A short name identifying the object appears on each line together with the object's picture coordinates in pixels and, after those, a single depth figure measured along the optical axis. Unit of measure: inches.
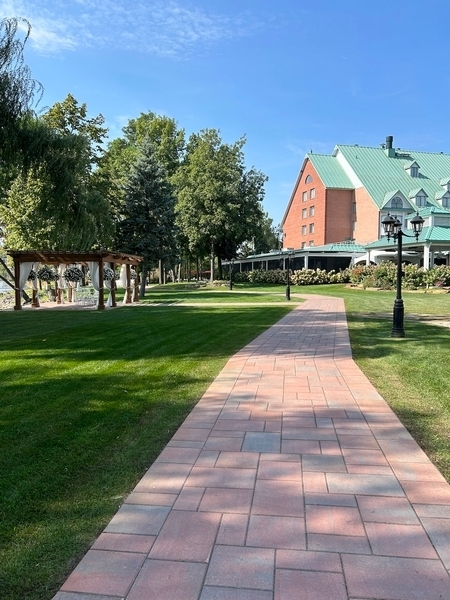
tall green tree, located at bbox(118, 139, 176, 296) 1066.7
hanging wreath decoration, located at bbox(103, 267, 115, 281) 794.8
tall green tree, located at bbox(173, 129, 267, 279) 1573.6
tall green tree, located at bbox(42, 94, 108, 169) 1005.8
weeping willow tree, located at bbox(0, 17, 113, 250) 362.3
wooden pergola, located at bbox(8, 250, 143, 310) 713.0
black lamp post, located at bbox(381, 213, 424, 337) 370.6
